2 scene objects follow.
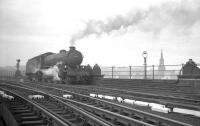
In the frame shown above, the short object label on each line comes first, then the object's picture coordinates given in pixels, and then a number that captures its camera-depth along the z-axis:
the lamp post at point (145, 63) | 19.40
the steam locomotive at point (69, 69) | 23.66
